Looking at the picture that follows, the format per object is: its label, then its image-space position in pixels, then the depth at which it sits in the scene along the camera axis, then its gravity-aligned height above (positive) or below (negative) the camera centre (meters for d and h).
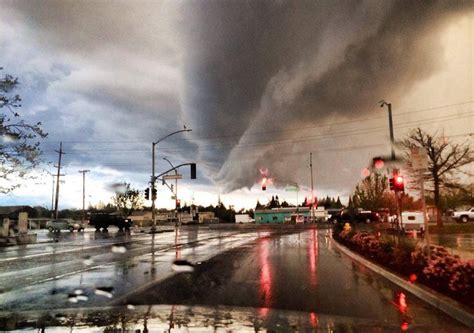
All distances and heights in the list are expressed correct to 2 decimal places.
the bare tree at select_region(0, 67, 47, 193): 15.49 +3.20
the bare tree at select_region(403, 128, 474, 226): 38.97 +5.28
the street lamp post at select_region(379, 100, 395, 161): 22.30 +5.95
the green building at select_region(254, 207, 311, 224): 108.38 +2.17
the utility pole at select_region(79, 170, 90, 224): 87.49 +7.02
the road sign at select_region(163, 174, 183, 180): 47.82 +5.25
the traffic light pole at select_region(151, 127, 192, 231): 46.38 +4.26
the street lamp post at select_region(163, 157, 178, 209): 61.78 +4.57
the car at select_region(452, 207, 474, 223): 47.66 +0.54
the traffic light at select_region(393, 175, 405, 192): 17.39 +1.55
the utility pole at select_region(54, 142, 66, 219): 60.97 +7.01
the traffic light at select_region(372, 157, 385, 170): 19.39 +2.67
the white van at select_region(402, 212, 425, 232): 33.09 -0.06
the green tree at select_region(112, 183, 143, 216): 103.00 +6.08
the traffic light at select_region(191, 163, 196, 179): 42.16 +5.10
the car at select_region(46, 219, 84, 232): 57.73 -0.22
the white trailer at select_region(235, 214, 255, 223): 108.06 +1.18
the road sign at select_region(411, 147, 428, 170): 12.27 +1.75
